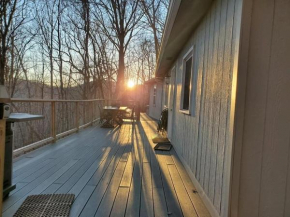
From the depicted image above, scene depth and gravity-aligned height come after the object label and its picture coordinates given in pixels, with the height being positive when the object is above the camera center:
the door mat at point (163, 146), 4.70 -1.16
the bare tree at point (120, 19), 13.19 +5.26
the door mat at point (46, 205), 1.94 -1.15
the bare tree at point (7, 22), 7.82 +2.82
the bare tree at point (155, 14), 13.55 +5.89
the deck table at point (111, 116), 8.02 -0.79
